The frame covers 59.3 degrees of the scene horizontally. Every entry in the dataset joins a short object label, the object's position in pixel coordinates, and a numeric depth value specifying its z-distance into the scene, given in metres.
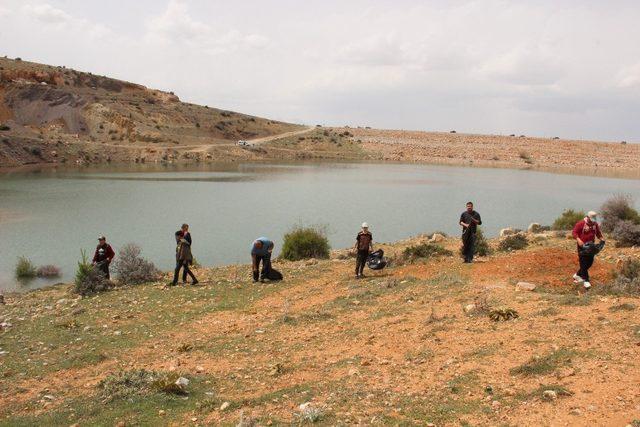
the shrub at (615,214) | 21.84
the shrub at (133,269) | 17.70
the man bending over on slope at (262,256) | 16.19
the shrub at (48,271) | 22.05
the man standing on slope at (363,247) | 15.60
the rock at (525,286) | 12.27
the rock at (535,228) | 25.56
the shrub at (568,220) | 25.52
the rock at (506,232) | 24.52
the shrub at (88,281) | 16.64
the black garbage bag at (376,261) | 16.03
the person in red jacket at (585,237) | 12.22
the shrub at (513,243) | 19.00
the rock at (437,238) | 22.73
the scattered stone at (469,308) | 11.01
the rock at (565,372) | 7.47
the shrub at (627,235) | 17.91
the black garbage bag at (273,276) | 16.56
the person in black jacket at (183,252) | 16.36
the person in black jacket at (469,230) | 15.81
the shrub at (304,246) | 21.50
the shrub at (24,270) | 21.86
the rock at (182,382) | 8.39
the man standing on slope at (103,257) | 17.39
